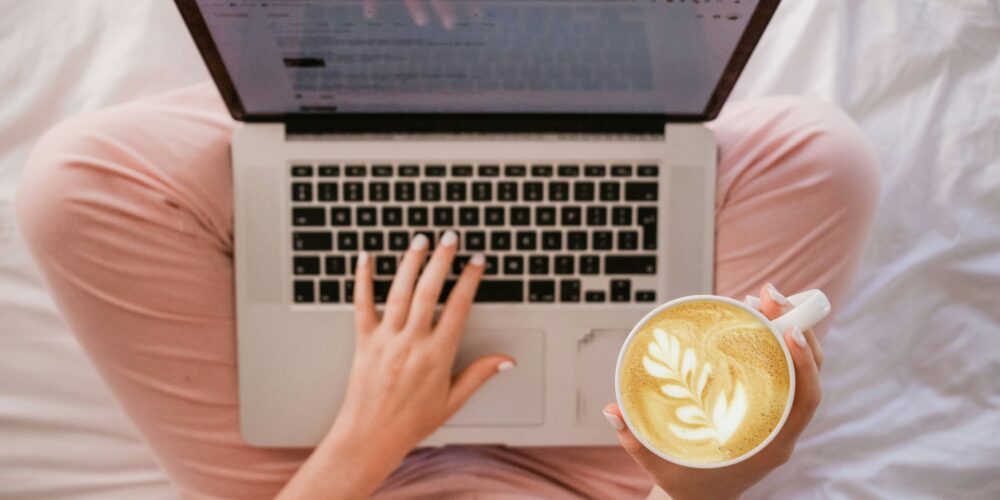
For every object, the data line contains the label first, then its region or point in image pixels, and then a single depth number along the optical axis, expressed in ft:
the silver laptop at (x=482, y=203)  2.52
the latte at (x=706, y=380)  1.84
